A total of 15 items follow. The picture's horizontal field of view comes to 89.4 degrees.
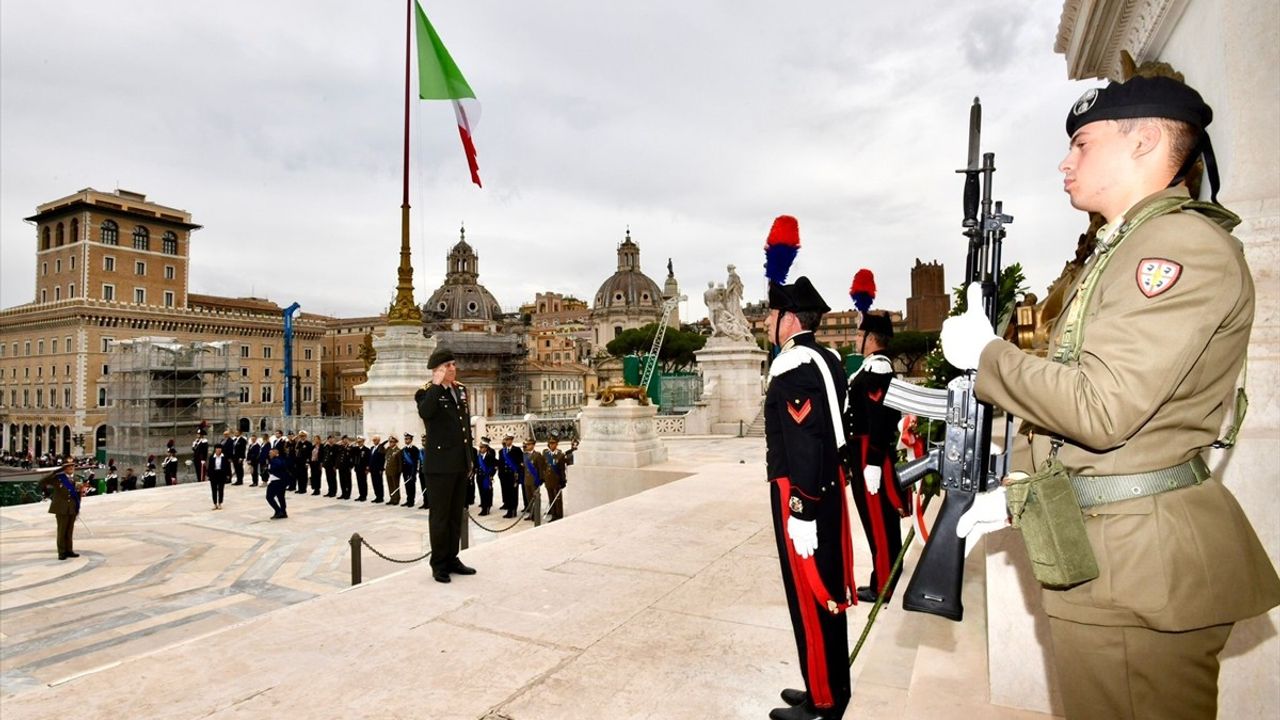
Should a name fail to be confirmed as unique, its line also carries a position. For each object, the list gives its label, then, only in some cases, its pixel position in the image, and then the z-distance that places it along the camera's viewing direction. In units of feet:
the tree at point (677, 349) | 223.71
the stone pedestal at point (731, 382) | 73.46
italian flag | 51.42
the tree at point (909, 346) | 185.68
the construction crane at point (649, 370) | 82.71
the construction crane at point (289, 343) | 199.02
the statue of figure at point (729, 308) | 74.08
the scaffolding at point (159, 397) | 142.20
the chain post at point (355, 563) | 20.56
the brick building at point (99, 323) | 213.87
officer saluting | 18.26
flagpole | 53.42
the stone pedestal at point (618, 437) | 38.04
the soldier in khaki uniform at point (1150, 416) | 4.65
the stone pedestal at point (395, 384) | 52.29
